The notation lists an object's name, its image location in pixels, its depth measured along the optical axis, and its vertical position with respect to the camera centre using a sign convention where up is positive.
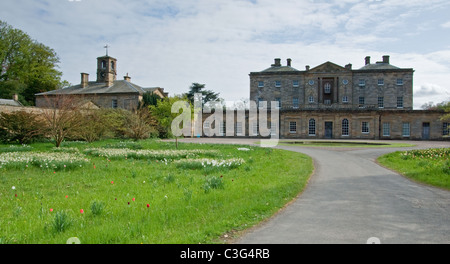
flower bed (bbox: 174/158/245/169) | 11.99 -1.41
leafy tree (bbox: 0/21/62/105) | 53.82 +12.17
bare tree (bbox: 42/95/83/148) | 20.77 +0.83
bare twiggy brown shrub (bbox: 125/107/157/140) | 29.05 +0.21
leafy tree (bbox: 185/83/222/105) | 72.86 +8.96
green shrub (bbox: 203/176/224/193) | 8.30 -1.48
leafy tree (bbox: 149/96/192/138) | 27.28 +1.75
